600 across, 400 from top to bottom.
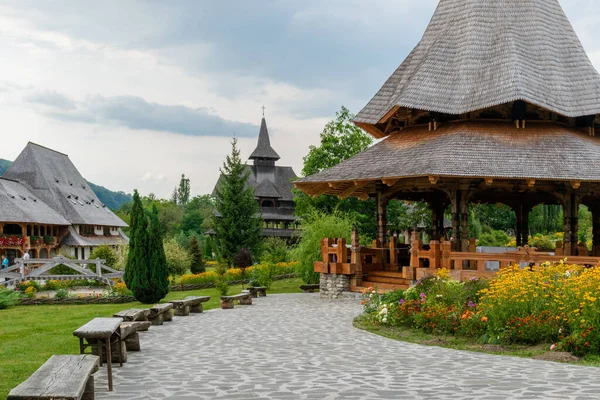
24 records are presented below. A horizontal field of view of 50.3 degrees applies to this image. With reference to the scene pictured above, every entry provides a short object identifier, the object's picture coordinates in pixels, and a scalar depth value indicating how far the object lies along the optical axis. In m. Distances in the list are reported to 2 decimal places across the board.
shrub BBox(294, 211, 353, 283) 22.56
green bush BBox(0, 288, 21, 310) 20.77
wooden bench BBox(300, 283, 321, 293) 22.55
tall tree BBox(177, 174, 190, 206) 120.62
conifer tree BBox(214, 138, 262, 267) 38.72
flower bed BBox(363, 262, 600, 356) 9.50
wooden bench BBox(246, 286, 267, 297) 20.56
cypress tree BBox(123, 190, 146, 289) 18.69
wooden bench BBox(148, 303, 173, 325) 12.99
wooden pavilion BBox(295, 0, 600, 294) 17.09
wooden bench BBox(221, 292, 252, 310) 17.02
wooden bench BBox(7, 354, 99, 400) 4.98
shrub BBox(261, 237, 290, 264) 31.33
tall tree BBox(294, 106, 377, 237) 35.56
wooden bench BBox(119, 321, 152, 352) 9.44
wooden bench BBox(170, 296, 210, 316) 15.00
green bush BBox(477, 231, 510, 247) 36.16
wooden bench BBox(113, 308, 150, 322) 10.76
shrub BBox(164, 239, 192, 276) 28.56
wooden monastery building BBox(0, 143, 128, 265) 40.69
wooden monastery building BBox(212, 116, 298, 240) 54.47
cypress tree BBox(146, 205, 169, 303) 18.69
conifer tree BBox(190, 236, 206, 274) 33.75
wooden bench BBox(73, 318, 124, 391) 7.60
